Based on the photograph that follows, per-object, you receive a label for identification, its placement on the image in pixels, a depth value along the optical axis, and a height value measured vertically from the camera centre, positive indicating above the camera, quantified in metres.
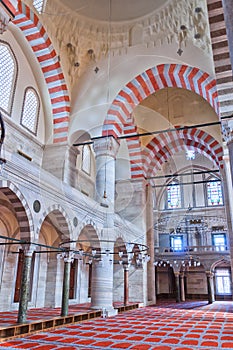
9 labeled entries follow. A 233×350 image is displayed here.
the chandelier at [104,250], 9.64 +1.05
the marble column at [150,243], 15.70 +1.91
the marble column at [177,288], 18.08 -0.30
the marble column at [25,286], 7.11 -0.12
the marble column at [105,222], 10.40 +2.09
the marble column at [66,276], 8.89 +0.15
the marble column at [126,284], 12.52 -0.08
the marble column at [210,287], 17.56 -0.22
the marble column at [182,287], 19.45 -0.29
